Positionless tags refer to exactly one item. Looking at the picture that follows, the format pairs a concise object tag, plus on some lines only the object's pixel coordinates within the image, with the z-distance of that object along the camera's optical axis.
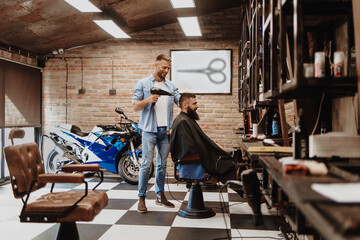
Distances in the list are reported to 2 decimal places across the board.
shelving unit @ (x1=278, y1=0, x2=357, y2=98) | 1.53
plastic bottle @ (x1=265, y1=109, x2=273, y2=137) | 3.73
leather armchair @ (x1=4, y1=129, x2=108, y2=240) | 2.01
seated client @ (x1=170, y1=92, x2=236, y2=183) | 3.05
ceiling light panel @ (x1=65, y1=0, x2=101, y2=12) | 3.49
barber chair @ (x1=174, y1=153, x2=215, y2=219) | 3.04
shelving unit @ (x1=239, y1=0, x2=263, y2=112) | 3.21
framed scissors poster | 5.79
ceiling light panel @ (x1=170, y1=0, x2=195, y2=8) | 3.66
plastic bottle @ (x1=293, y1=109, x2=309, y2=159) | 1.54
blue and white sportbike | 4.91
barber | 3.45
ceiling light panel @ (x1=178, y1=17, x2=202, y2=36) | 4.25
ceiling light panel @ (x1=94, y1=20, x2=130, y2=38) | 4.21
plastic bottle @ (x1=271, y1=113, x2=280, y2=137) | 3.33
